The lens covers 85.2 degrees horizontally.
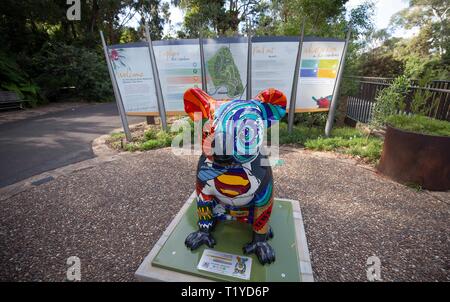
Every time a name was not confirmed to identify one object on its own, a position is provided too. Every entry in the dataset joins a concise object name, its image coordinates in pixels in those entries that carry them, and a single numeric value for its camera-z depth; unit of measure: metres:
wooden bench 9.35
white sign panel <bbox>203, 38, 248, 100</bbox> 5.43
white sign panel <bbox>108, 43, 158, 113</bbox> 5.41
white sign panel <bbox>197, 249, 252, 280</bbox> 1.88
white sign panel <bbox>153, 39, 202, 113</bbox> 5.48
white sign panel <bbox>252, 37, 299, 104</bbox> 5.34
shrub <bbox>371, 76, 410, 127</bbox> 5.13
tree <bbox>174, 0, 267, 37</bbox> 15.79
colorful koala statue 1.68
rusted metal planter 3.32
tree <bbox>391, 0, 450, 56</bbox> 21.03
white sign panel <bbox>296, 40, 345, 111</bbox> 5.41
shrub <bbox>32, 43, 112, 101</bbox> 12.27
